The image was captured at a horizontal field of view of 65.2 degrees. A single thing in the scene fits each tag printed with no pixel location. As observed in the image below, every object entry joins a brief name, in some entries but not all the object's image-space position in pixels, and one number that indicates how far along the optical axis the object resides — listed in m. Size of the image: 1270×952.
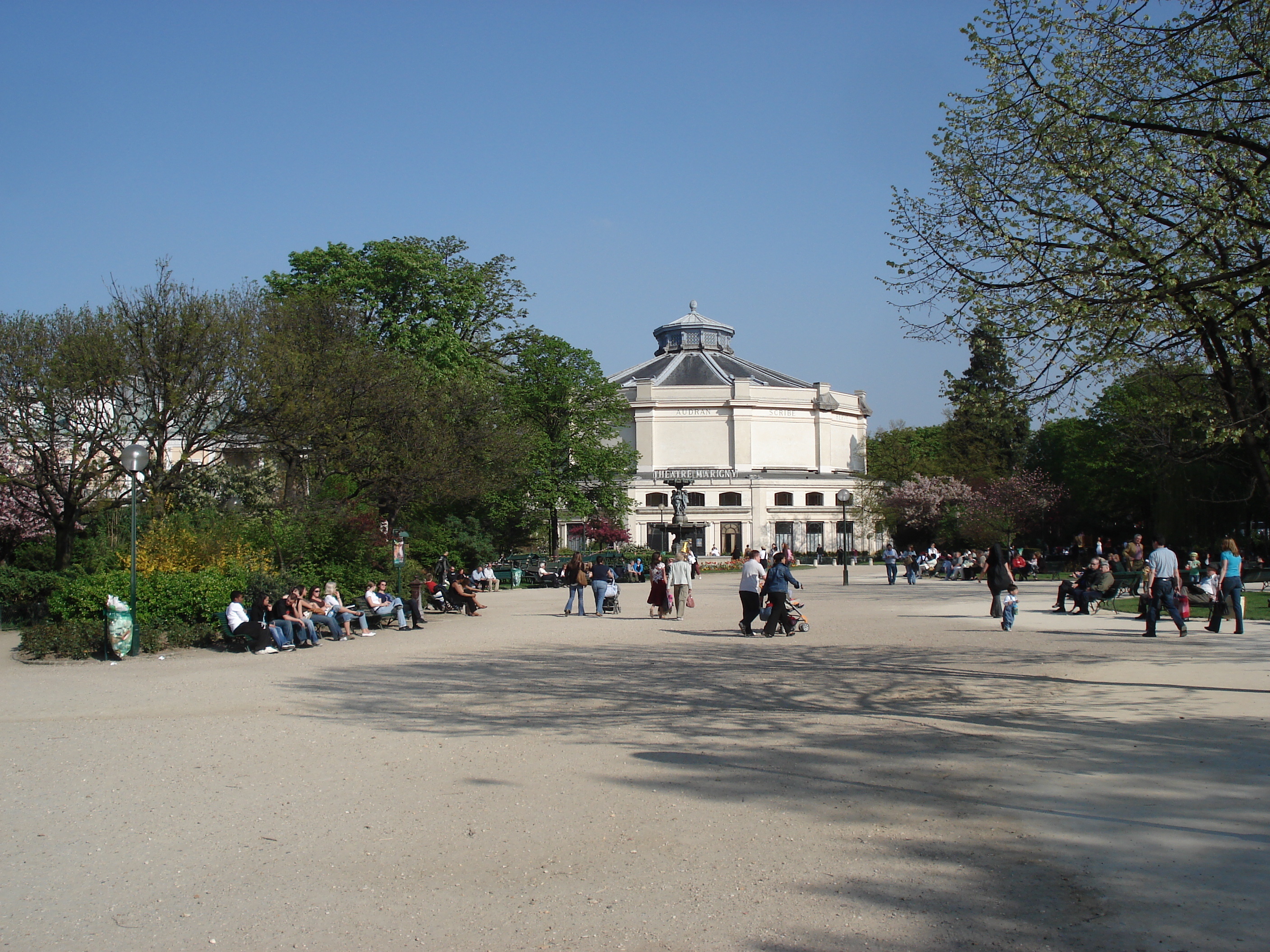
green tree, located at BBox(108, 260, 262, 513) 23.91
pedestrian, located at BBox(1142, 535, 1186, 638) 16.84
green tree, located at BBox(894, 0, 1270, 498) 10.05
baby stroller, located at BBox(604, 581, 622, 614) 25.42
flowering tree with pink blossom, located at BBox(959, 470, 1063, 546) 54.84
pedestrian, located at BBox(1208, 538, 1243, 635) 17.09
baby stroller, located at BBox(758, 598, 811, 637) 18.45
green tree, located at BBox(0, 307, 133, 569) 23.59
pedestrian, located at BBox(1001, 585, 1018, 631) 18.91
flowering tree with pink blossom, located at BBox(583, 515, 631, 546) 57.88
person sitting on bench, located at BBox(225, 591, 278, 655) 16.84
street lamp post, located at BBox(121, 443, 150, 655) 16.38
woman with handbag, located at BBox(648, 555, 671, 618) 23.56
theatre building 80.38
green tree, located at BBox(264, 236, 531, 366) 37.59
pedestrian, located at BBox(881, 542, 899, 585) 41.94
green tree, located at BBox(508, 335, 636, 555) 50.91
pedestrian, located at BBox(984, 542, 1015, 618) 19.05
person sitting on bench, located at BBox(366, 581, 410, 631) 21.53
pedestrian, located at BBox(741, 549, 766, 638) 18.67
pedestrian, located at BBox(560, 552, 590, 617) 24.83
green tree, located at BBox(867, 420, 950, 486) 72.69
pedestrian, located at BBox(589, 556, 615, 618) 24.98
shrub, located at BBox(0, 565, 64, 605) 23.83
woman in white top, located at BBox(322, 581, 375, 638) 19.64
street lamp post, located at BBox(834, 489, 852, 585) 47.00
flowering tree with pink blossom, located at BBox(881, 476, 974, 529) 63.88
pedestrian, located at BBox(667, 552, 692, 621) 23.38
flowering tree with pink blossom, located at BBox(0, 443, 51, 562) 28.08
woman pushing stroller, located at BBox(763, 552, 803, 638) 18.23
